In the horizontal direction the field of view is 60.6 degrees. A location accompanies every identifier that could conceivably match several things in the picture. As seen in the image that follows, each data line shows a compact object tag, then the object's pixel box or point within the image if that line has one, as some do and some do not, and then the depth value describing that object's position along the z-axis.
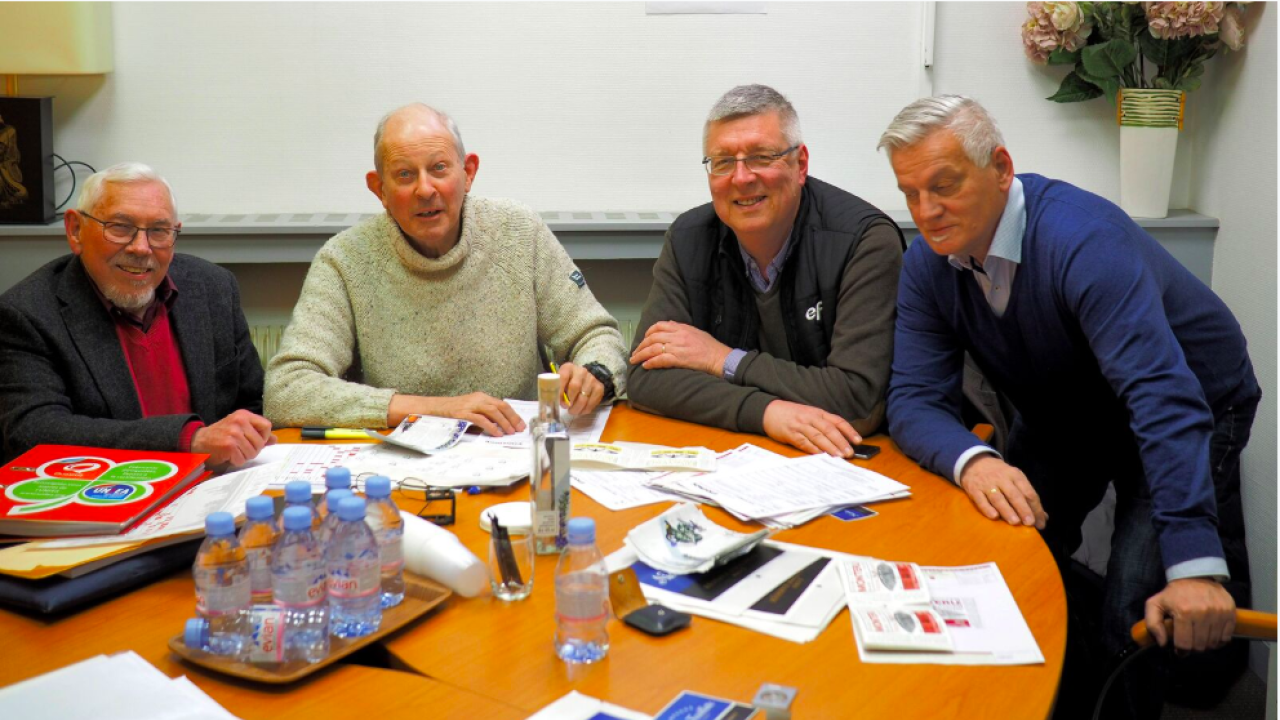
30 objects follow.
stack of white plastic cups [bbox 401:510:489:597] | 1.47
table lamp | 2.98
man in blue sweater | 1.73
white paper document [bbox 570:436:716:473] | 2.02
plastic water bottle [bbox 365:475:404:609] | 1.41
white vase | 3.27
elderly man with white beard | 2.06
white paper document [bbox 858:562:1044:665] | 1.33
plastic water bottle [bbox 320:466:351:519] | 1.42
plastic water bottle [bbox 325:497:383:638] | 1.32
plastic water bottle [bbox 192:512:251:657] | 1.31
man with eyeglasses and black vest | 2.30
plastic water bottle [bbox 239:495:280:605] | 1.33
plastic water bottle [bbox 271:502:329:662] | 1.28
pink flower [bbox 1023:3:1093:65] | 3.22
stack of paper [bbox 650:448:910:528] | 1.79
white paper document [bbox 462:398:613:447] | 2.18
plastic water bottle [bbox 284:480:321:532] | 1.33
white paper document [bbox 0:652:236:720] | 1.15
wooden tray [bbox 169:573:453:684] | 1.25
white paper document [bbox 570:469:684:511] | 1.84
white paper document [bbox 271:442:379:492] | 1.90
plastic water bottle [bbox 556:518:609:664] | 1.30
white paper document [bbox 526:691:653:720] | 1.19
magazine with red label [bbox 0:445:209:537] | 1.60
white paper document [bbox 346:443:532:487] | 1.92
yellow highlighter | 2.21
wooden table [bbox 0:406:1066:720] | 1.23
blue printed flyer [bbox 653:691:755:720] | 1.17
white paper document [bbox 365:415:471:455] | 2.09
